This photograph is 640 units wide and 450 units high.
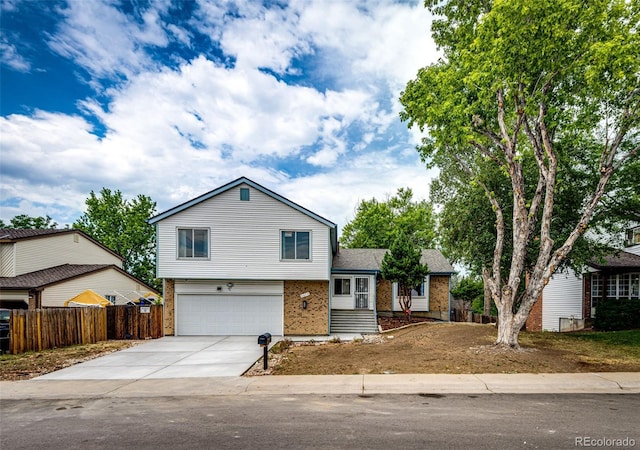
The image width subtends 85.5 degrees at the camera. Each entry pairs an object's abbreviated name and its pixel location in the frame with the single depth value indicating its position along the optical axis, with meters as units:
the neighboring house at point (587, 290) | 18.58
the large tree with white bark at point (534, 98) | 9.63
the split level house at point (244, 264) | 16.56
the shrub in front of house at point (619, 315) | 16.33
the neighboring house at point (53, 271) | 18.66
